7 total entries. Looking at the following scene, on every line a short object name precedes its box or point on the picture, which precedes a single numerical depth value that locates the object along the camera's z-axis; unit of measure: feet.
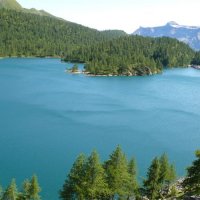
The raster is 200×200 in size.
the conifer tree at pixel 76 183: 136.46
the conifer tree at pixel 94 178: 135.95
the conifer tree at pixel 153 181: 155.84
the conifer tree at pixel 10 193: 138.31
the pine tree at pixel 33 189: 139.85
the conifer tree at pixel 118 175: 141.18
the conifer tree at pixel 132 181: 149.48
